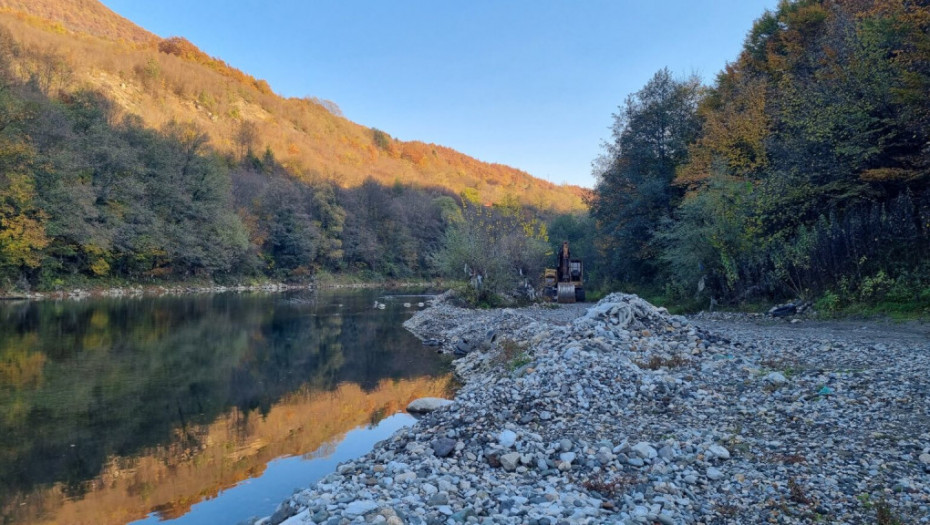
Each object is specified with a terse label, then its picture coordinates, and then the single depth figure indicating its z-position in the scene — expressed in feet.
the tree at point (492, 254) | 94.53
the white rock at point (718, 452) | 19.07
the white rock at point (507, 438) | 21.81
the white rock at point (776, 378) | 26.86
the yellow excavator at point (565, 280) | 105.29
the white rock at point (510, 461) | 20.01
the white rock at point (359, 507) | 15.70
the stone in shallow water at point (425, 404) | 35.88
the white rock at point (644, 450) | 19.63
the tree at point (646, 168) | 97.60
